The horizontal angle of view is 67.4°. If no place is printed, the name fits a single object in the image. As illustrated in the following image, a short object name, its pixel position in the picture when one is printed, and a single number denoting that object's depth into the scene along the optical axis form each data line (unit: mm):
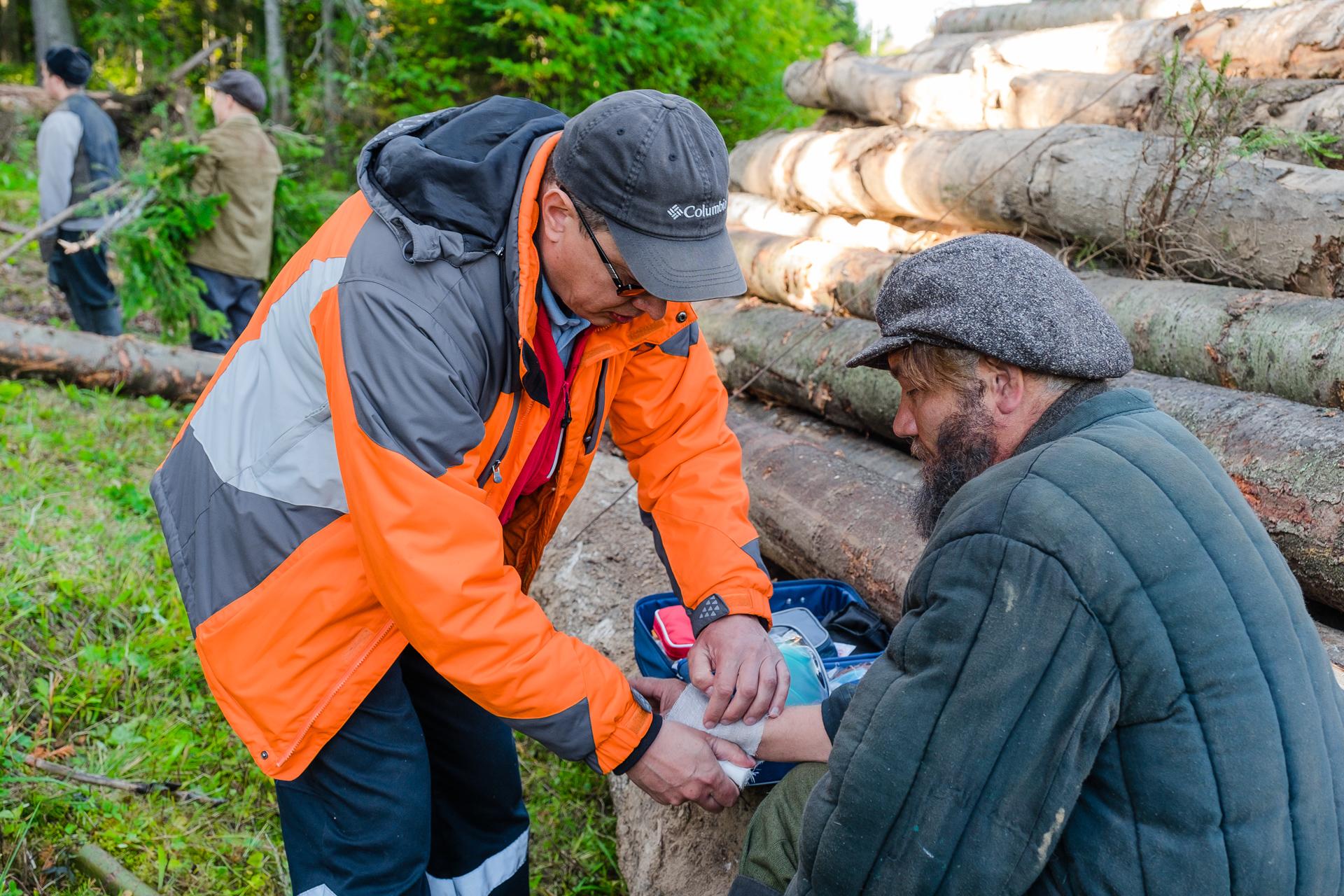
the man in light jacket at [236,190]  7332
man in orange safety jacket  2023
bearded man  1543
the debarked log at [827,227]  5941
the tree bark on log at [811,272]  5293
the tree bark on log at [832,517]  3430
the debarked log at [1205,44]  4953
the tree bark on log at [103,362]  6746
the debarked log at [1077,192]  3844
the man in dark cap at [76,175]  7523
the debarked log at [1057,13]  6773
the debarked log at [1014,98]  4625
